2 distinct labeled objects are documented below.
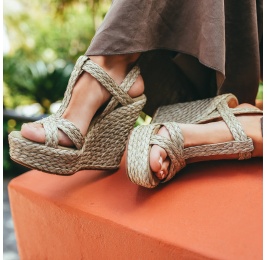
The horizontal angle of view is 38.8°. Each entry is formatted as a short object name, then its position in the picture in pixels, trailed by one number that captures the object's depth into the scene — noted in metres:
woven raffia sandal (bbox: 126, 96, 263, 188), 0.80
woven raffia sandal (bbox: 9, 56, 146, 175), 0.83
